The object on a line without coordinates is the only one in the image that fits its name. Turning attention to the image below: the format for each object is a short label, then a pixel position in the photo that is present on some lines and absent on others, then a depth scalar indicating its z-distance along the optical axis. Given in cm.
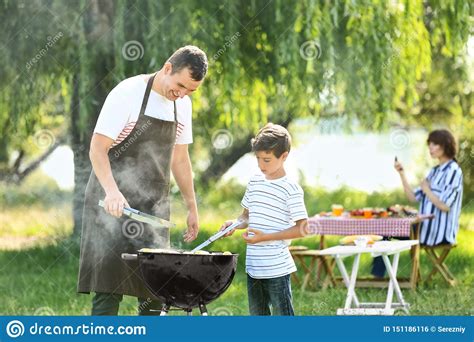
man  827
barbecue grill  770
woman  1257
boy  785
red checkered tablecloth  1242
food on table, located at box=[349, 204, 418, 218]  1267
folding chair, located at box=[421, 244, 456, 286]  1282
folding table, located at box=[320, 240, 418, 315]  1032
